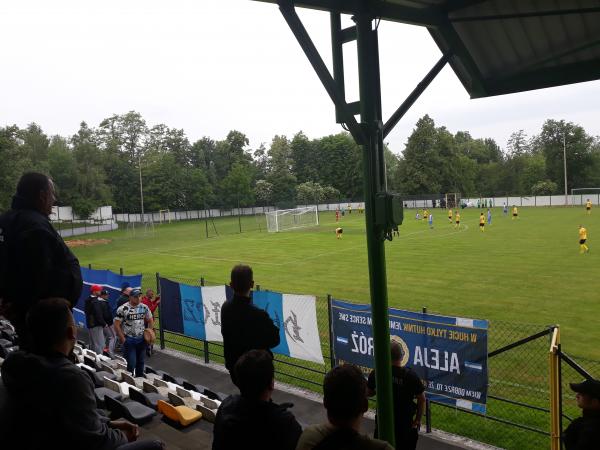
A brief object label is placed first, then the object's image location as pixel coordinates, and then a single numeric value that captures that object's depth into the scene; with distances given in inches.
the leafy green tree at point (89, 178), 2576.3
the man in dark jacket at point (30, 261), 121.8
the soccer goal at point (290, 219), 2023.9
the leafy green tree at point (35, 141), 3126.0
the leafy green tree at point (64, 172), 2638.3
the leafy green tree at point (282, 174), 3575.3
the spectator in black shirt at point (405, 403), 189.2
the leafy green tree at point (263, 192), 3543.3
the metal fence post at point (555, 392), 217.6
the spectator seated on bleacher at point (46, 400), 92.6
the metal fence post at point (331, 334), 336.2
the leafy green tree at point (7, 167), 1770.3
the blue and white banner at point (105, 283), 483.8
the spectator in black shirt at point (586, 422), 138.0
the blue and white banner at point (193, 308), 410.3
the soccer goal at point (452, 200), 2968.8
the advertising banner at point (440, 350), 271.9
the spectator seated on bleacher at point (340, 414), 88.8
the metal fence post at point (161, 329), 466.9
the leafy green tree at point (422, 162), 3366.1
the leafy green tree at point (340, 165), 3646.7
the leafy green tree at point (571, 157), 3221.0
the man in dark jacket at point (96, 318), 398.9
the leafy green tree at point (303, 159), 3811.5
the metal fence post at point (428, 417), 280.4
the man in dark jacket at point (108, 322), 404.8
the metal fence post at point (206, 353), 425.7
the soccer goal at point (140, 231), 2129.7
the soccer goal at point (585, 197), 2734.3
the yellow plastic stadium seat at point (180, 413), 208.7
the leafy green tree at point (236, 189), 3270.2
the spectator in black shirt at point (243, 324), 163.9
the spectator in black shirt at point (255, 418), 101.8
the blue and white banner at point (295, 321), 350.9
